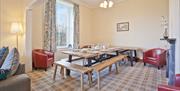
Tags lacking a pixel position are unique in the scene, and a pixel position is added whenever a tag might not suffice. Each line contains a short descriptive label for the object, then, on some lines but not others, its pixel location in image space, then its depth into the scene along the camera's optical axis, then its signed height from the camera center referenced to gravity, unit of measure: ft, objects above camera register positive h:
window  12.72 +3.00
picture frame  13.82 +2.63
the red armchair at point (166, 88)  2.93 -1.53
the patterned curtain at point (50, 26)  10.89 +2.22
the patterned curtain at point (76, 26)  13.84 +2.70
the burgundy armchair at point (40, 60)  9.12 -1.69
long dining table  7.31 -0.92
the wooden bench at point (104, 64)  6.43 -1.72
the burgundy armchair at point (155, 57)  10.06 -1.72
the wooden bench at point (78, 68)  6.06 -1.81
